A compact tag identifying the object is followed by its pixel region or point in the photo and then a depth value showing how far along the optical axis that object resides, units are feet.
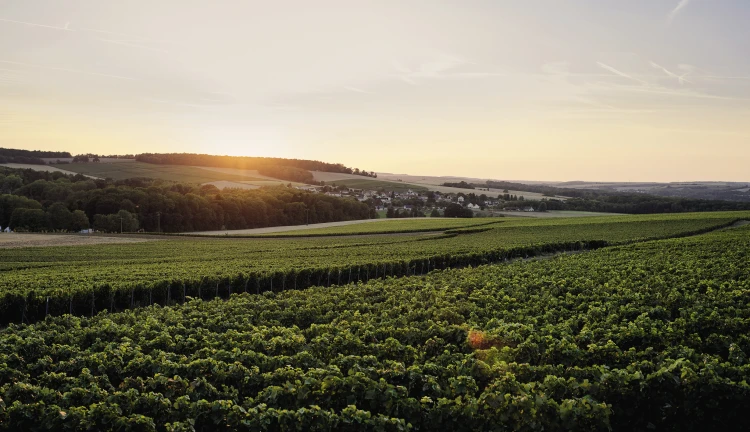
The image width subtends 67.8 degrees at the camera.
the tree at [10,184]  335.73
